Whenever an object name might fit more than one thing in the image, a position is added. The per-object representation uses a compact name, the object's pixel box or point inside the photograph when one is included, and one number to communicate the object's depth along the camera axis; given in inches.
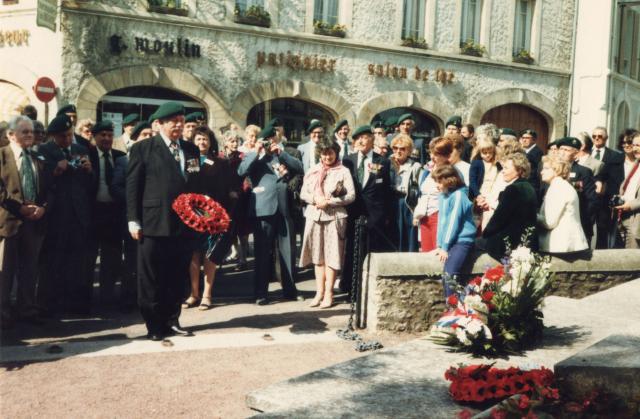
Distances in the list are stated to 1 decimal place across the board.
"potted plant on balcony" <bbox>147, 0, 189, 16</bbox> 695.7
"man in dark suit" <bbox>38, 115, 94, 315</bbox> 309.3
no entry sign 618.2
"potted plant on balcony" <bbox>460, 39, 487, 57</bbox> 888.9
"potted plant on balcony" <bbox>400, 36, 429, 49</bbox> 844.0
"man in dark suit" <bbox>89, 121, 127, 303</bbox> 324.8
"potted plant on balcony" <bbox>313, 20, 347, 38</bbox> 784.9
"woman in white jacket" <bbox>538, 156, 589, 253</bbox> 302.5
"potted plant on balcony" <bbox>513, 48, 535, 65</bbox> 930.7
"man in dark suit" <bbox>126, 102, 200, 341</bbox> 264.4
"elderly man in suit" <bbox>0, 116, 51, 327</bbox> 279.6
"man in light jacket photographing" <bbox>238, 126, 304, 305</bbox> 348.2
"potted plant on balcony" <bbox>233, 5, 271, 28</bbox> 744.3
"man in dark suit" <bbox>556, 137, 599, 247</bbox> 395.2
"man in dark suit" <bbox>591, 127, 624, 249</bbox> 418.9
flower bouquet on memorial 209.8
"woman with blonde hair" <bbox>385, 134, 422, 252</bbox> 363.3
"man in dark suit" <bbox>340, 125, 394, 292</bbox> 355.9
